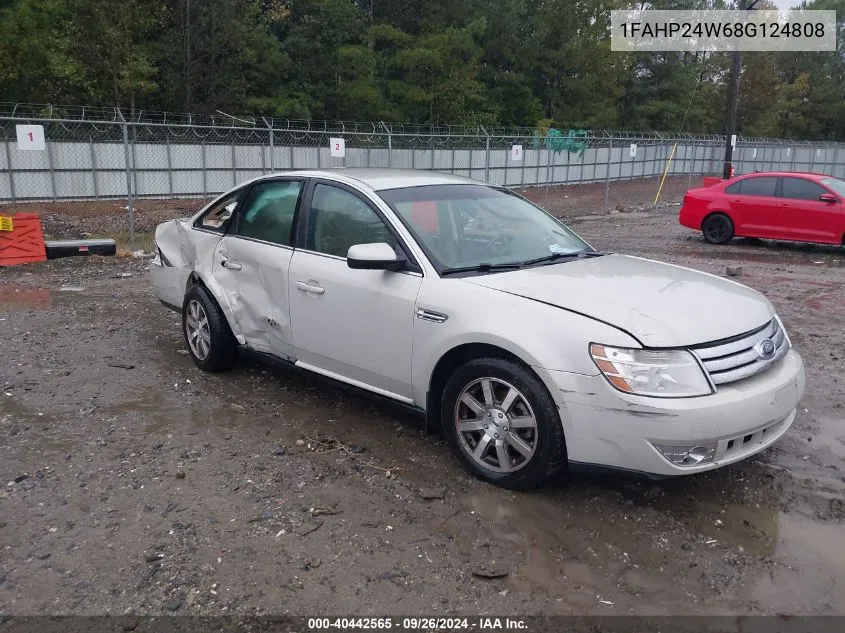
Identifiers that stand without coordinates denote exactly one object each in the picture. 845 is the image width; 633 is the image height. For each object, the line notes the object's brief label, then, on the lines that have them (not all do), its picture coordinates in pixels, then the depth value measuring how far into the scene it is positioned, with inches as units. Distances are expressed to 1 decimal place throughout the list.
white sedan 134.4
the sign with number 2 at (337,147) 658.8
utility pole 901.2
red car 515.5
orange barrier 432.1
